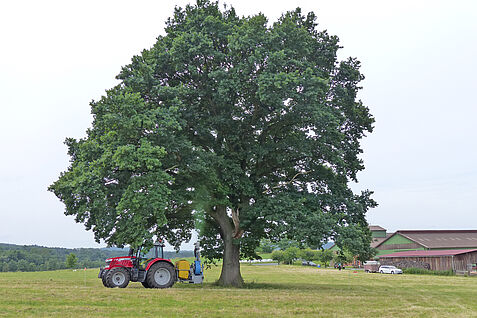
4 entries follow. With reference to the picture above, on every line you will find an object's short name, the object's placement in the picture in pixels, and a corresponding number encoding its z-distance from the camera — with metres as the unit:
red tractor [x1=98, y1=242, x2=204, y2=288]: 22.36
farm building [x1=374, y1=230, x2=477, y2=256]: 68.69
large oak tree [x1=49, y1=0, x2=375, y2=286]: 22.25
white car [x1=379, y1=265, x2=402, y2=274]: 61.94
